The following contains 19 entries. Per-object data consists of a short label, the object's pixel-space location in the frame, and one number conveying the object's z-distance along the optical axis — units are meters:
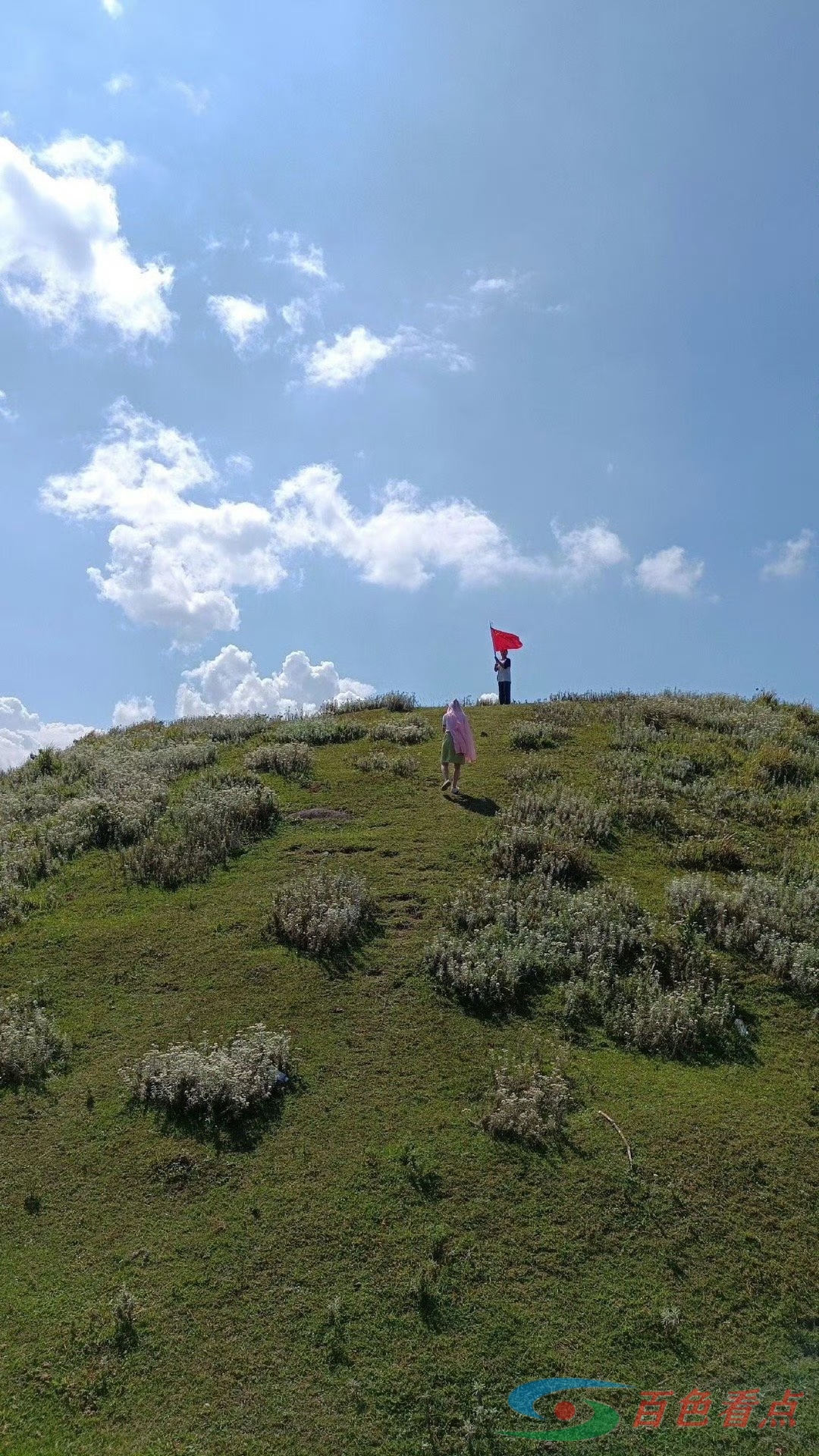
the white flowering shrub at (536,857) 13.80
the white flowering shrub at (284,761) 19.67
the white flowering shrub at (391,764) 19.20
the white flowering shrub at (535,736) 20.84
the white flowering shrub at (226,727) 23.86
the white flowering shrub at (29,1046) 9.81
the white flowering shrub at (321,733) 22.69
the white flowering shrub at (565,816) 15.33
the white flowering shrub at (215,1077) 9.03
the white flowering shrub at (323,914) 12.02
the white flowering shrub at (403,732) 22.16
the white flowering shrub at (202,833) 14.72
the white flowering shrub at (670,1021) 10.12
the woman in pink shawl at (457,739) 17.48
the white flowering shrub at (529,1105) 8.49
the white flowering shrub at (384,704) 27.06
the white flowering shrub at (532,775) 18.11
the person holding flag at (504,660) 26.75
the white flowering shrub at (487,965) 10.80
